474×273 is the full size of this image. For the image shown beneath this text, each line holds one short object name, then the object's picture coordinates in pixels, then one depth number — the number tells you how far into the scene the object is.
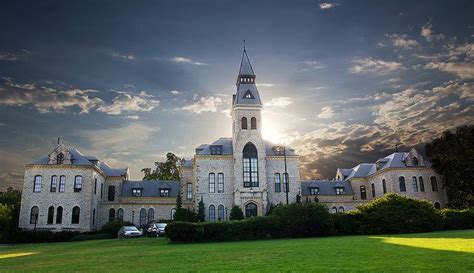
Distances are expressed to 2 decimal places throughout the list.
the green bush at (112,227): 46.44
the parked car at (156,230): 39.12
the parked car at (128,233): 39.19
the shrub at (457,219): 33.81
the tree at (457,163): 52.75
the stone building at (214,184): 50.75
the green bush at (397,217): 31.94
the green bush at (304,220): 31.08
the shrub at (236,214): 47.72
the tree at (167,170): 75.00
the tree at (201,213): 50.16
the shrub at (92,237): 44.31
